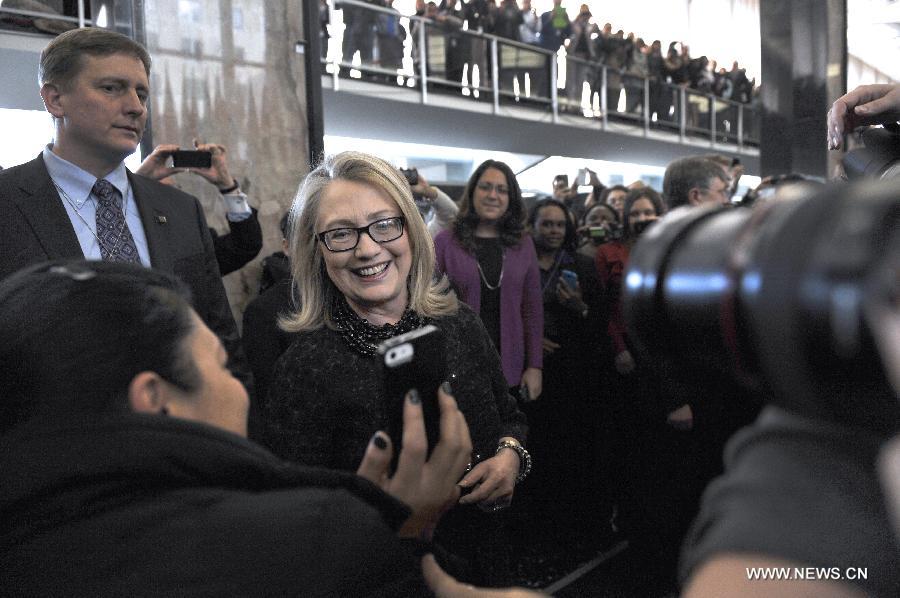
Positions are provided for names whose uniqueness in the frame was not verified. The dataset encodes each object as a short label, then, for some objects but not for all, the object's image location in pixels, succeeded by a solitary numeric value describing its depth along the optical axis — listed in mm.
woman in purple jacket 3270
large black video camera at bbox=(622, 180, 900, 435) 406
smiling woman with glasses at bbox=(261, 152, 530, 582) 1567
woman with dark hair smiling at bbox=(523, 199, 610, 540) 3770
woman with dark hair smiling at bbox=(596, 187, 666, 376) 3511
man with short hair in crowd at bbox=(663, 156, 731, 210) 3049
